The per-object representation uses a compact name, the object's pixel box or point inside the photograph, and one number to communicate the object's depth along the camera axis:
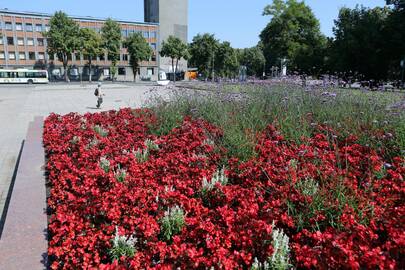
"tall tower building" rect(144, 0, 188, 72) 79.75
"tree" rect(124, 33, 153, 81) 63.06
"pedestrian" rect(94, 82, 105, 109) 17.05
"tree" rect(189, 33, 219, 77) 61.88
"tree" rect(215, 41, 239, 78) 63.72
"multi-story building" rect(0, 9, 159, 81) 61.62
